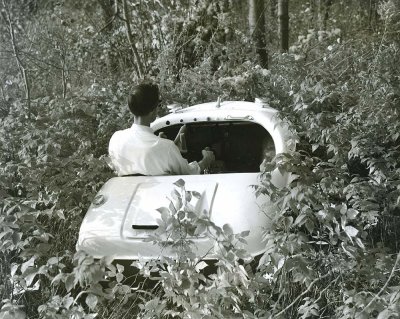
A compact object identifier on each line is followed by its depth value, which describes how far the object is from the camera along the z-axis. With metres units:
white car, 3.00
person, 3.55
